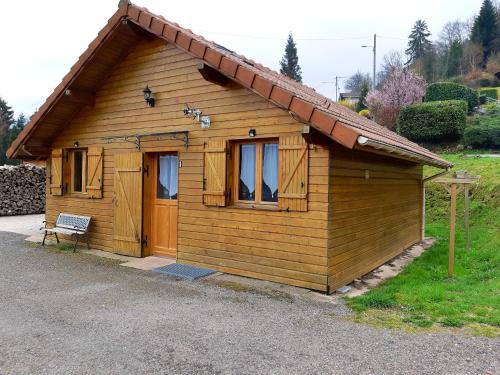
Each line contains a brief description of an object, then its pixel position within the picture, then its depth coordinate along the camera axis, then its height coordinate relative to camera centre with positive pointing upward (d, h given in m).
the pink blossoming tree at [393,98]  23.62 +5.47
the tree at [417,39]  53.78 +20.37
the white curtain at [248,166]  6.50 +0.30
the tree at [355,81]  56.06 +15.26
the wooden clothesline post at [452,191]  6.30 -0.04
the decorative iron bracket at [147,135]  7.14 +0.87
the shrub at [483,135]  17.30 +2.35
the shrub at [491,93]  30.25 +7.36
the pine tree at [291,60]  55.34 +17.64
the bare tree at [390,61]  44.42 +14.33
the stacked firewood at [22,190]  15.42 -0.42
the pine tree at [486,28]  39.75 +16.11
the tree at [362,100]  31.36 +6.82
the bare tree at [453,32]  48.75 +19.64
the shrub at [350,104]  34.58 +7.17
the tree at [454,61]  38.91 +12.38
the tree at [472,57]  38.69 +12.79
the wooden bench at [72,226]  8.50 -1.00
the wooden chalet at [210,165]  5.71 +0.34
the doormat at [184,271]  6.38 -1.47
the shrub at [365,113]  26.19 +5.02
